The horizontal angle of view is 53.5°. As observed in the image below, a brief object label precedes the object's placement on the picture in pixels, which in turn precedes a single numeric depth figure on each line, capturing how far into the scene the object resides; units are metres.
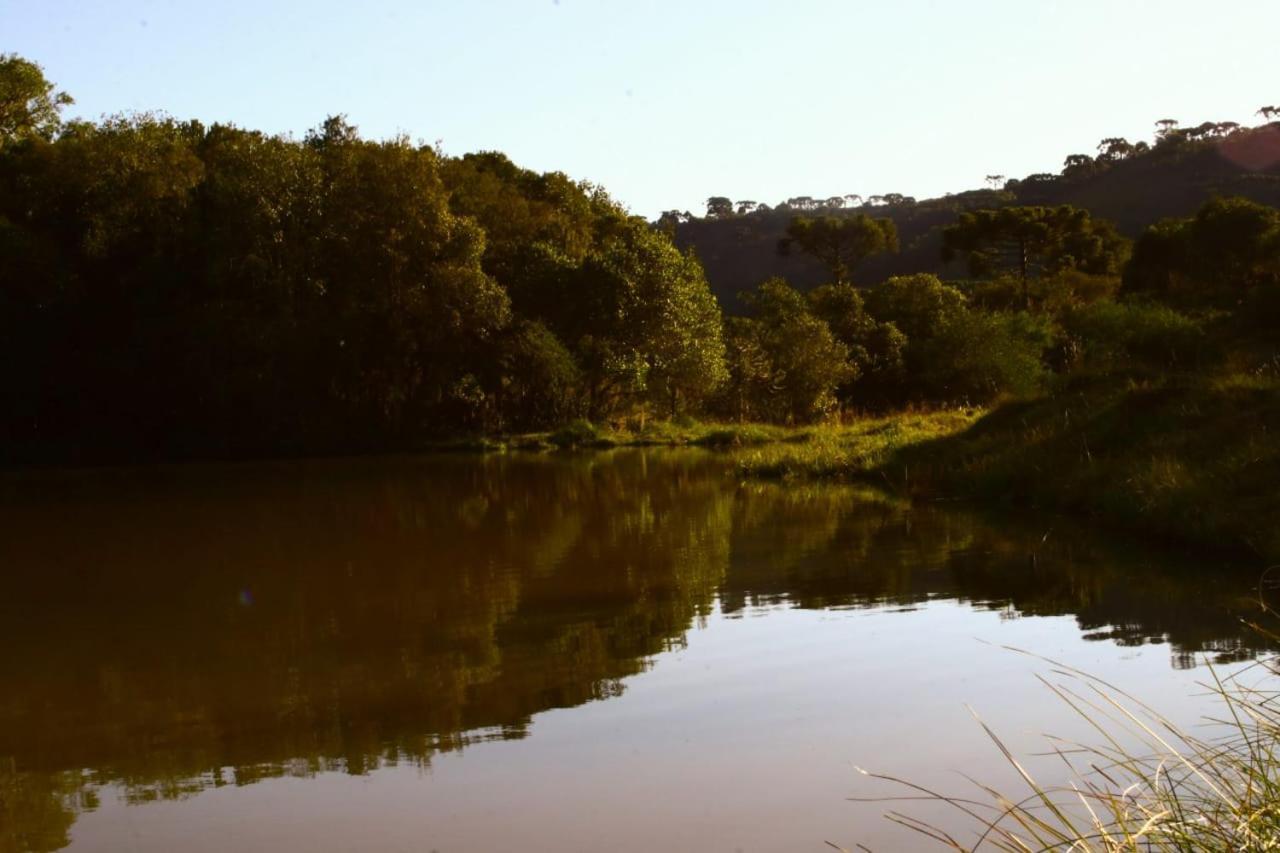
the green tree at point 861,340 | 39.91
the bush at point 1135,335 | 19.52
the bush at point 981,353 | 35.19
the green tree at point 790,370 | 36.47
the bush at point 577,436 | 34.50
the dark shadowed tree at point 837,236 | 66.94
